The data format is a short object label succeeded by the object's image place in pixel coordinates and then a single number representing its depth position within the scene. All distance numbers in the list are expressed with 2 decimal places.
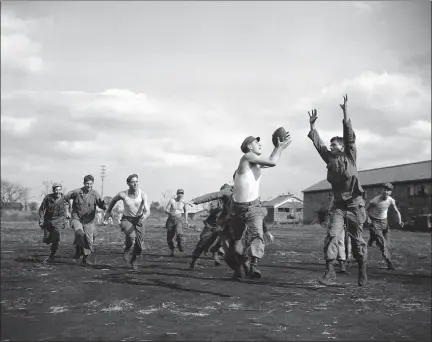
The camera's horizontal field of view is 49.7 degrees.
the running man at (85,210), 10.68
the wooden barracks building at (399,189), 49.72
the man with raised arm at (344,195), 7.02
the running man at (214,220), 8.02
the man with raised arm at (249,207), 6.33
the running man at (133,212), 9.76
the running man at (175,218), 13.55
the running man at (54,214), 10.87
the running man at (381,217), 10.87
